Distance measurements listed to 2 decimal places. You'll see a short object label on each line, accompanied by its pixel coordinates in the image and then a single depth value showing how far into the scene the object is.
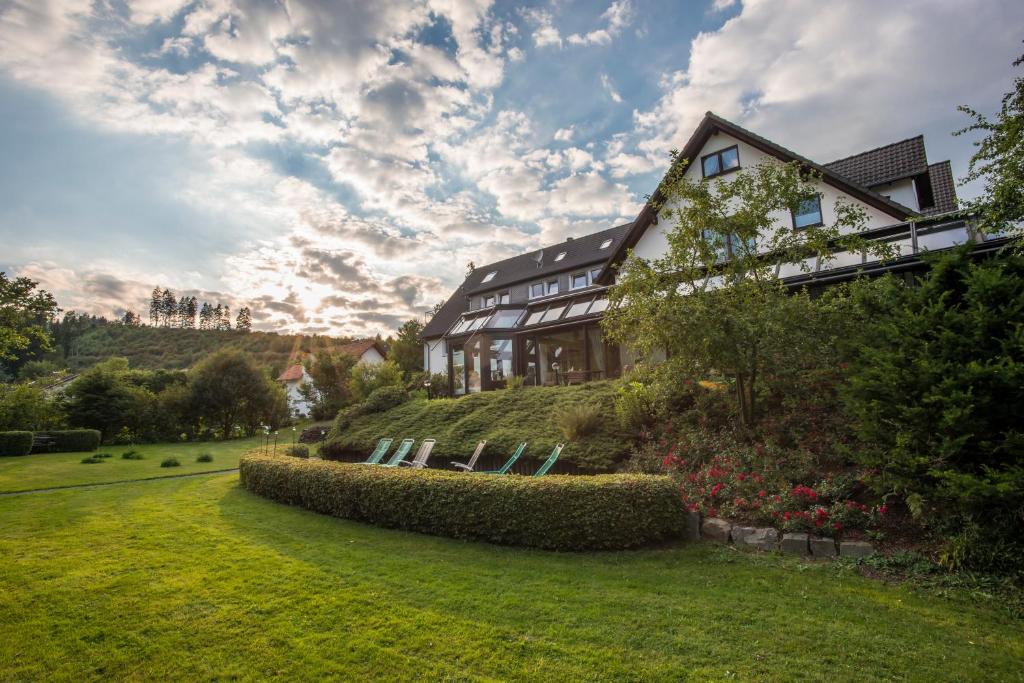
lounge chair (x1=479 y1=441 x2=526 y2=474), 10.20
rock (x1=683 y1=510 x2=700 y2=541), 6.48
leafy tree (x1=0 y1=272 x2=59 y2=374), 16.61
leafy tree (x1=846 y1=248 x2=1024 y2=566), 4.89
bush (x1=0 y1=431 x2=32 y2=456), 19.00
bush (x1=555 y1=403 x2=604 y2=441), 10.57
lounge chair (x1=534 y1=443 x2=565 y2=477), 9.34
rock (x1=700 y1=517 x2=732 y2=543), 6.30
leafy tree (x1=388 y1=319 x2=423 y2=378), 38.12
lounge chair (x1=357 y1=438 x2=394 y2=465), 13.41
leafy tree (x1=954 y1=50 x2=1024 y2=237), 6.56
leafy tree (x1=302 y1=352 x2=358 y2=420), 33.22
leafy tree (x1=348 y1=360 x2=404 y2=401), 28.20
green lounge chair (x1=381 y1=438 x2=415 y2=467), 12.41
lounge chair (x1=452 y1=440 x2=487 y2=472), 10.77
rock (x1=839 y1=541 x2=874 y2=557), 5.39
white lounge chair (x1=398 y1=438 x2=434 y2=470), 11.93
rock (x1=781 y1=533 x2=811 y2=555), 5.72
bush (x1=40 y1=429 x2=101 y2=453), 21.30
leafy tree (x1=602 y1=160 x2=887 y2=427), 8.37
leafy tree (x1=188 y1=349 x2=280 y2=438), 27.09
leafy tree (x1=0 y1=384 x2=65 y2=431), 21.77
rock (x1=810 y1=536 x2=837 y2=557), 5.57
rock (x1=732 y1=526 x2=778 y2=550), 5.94
